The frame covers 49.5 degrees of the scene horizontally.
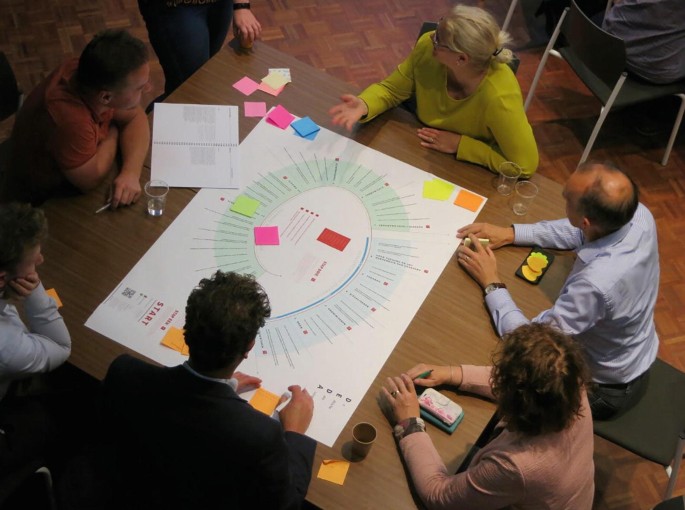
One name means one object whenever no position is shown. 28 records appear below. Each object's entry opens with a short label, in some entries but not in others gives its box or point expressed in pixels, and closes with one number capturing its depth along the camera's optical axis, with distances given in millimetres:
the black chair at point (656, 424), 2670
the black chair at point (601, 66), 3623
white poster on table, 2428
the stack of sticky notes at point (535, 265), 2756
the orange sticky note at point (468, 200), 2930
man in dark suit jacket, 1900
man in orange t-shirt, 2635
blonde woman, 2917
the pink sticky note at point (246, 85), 3223
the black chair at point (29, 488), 2082
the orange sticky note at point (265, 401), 2316
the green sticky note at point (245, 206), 2797
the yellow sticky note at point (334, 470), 2197
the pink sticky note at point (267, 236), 2717
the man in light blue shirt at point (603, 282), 2510
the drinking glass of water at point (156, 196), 2766
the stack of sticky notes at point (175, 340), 2426
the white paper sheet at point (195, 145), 2889
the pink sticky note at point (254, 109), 3136
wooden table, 2262
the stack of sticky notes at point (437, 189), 2947
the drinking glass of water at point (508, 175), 3000
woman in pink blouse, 2035
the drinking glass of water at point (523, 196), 2947
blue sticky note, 3078
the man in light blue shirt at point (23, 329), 2221
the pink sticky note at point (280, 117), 3105
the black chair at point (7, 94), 3280
